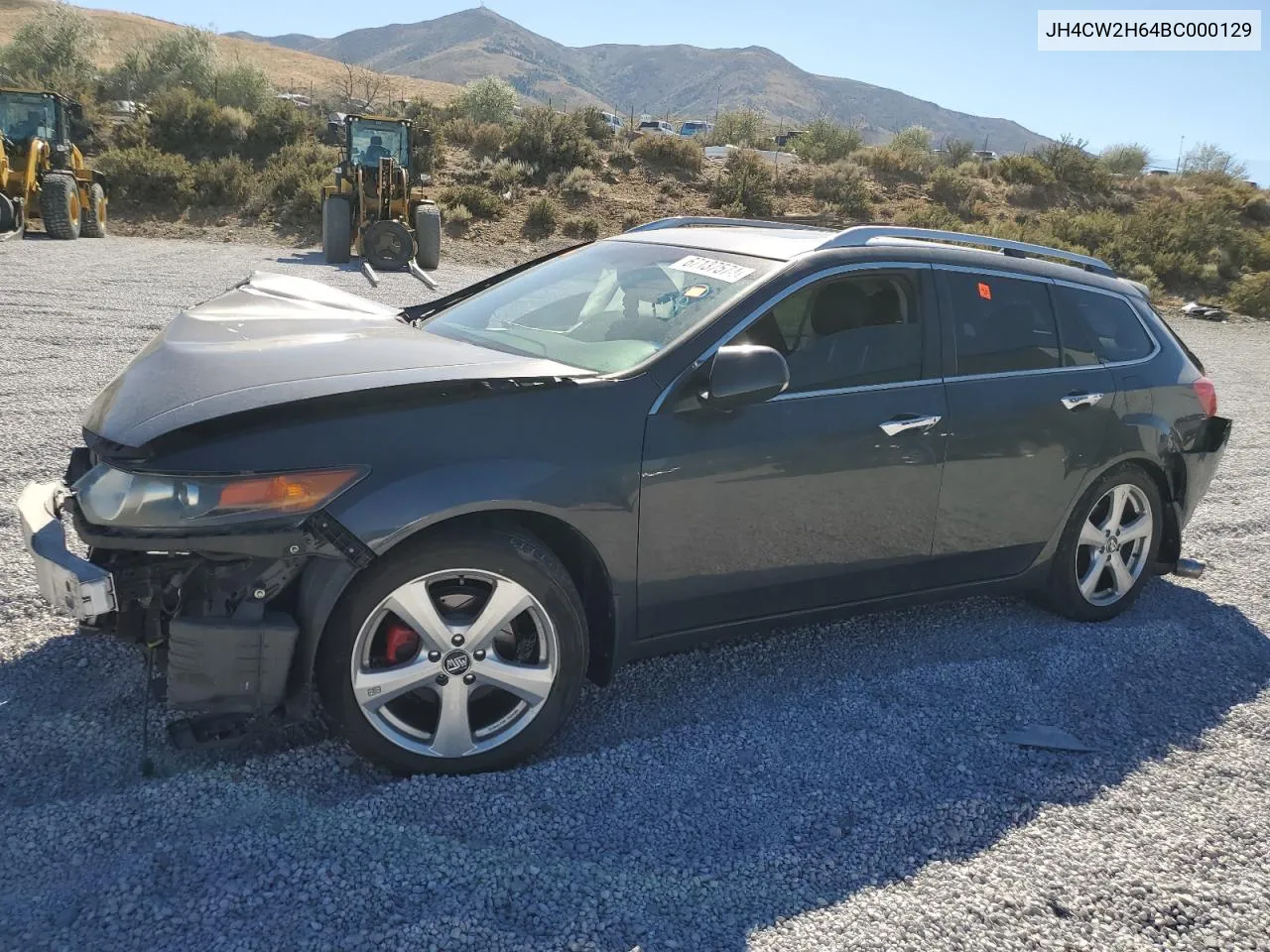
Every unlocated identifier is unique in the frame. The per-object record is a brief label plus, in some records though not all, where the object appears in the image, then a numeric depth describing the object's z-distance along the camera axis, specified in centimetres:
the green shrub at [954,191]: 3019
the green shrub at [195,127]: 2612
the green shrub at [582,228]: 2384
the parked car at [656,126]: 4897
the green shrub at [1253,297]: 2264
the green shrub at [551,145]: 2814
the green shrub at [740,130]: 3681
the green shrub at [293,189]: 2264
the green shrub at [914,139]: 3850
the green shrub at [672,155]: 2962
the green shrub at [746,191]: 2723
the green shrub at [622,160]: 2925
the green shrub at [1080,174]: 3311
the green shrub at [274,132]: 2689
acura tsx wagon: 287
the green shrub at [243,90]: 3181
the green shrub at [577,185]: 2614
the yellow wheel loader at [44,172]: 1692
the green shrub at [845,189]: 2828
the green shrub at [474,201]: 2392
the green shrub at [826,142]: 3344
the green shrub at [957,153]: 3625
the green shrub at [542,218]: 2383
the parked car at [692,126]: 5864
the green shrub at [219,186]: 2322
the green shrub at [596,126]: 3120
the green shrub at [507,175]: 2603
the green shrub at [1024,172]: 3272
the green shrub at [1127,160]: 4119
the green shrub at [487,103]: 3547
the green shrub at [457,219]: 2291
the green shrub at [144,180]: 2278
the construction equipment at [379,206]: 1706
